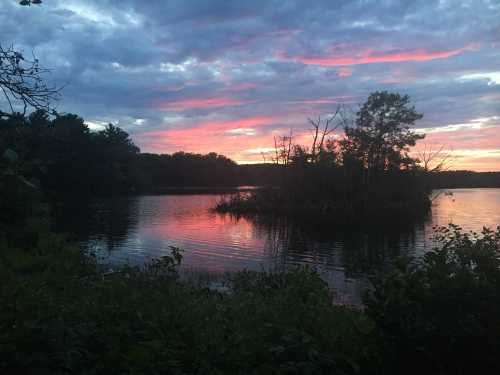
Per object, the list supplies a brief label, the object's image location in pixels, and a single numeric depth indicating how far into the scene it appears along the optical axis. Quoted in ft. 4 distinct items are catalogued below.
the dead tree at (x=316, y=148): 204.60
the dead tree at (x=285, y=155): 203.41
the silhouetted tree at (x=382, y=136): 210.59
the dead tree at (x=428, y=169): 216.74
